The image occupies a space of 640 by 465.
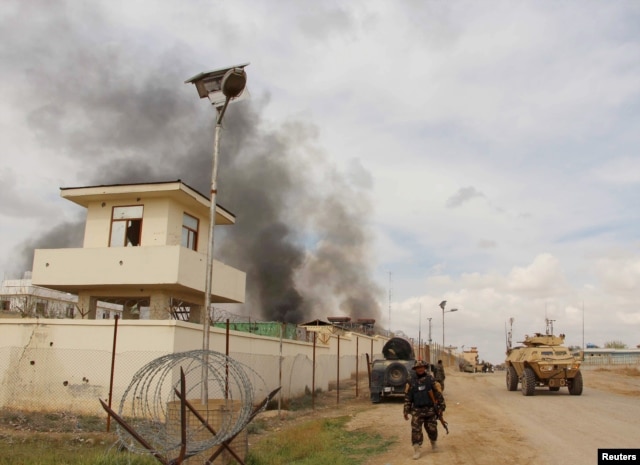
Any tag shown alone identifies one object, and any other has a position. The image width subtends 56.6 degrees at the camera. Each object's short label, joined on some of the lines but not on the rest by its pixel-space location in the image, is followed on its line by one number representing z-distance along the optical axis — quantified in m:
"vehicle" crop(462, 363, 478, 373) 59.86
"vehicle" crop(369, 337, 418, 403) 20.95
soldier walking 10.59
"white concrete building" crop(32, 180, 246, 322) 20.78
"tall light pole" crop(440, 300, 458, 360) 41.26
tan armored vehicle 22.75
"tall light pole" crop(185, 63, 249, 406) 9.14
